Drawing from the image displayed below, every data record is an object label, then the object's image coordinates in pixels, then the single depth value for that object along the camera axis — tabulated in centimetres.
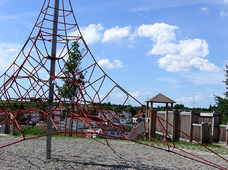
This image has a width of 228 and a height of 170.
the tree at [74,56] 1417
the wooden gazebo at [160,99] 1462
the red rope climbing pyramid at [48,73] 575
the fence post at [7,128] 1195
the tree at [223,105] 2120
